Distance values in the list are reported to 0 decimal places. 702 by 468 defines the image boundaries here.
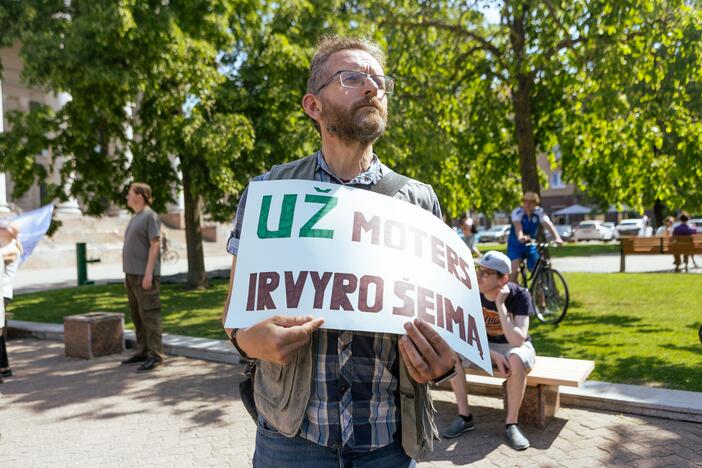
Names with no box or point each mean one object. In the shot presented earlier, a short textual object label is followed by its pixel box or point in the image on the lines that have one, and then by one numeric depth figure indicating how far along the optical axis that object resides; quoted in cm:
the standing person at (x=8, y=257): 711
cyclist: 905
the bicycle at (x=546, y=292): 898
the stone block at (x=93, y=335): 809
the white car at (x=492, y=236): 5406
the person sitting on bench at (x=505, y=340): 482
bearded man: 162
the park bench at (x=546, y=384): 491
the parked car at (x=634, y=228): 4647
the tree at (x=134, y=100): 1111
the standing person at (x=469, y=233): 1733
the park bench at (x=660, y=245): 1708
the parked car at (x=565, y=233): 4769
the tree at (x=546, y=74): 966
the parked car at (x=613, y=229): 4944
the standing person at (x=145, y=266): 714
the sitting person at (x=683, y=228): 1866
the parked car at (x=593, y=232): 4797
